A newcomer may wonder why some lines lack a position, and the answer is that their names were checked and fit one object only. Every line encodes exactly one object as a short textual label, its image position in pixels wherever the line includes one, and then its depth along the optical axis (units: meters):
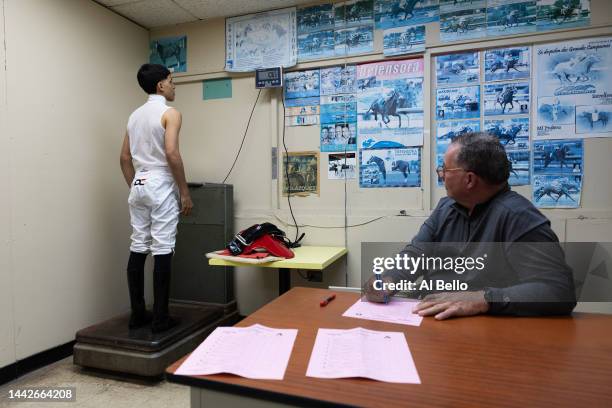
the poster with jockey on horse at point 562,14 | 2.22
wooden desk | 0.65
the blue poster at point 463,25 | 2.39
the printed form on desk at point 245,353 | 0.75
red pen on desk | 1.20
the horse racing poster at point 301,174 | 2.80
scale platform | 2.02
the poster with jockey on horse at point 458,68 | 2.43
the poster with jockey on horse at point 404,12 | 2.48
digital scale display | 2.72
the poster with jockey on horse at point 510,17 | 2.31
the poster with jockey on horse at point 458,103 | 2.43
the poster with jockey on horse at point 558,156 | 2.27
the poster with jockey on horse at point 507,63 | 2.35
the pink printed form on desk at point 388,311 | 1.05
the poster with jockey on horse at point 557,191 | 2.28
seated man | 1.07
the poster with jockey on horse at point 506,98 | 2.35
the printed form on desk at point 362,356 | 0.73
